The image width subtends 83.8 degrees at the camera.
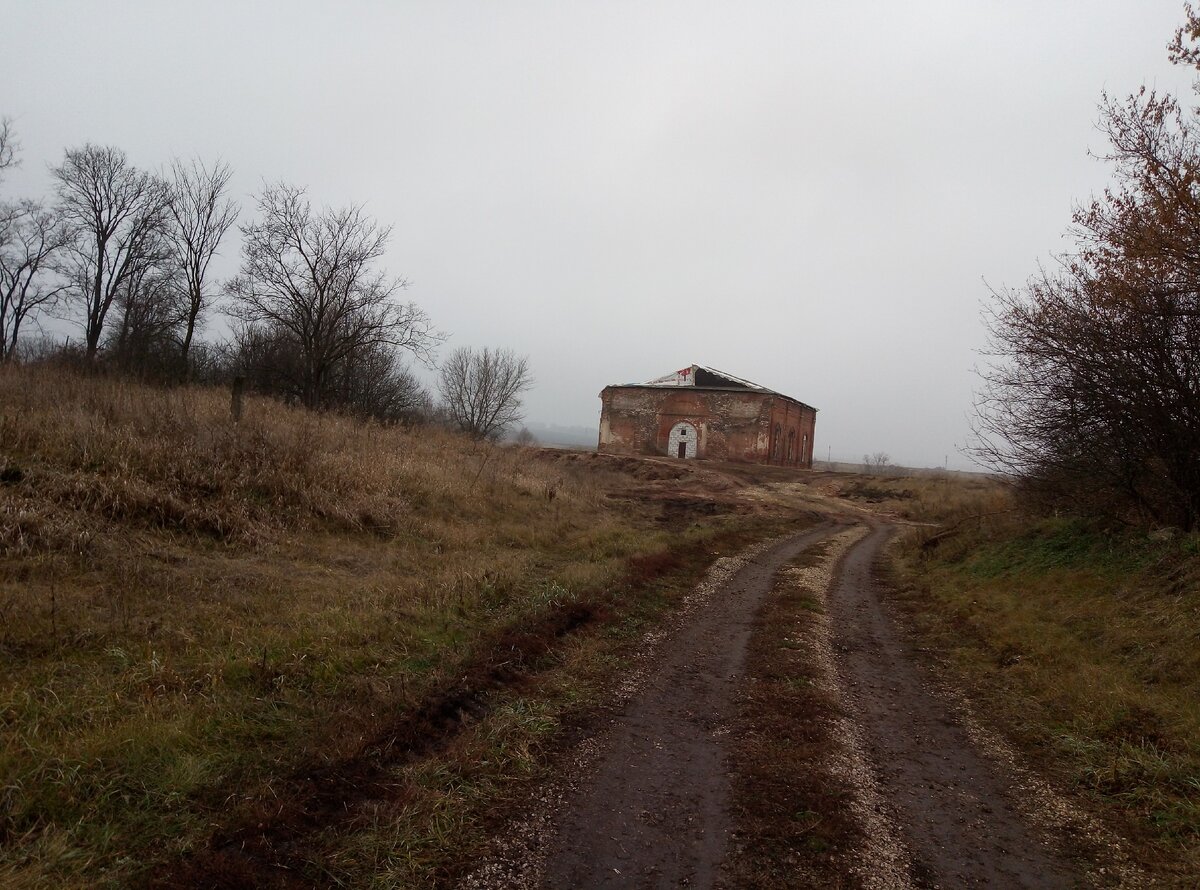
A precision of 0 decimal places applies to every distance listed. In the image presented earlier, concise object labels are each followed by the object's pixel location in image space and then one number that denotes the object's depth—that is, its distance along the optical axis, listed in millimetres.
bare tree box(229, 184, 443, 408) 26969
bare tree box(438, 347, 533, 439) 55250
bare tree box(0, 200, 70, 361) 34438
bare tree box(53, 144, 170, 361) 32656
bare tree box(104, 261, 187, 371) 30188
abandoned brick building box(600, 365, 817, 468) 44719
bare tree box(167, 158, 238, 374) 30578
